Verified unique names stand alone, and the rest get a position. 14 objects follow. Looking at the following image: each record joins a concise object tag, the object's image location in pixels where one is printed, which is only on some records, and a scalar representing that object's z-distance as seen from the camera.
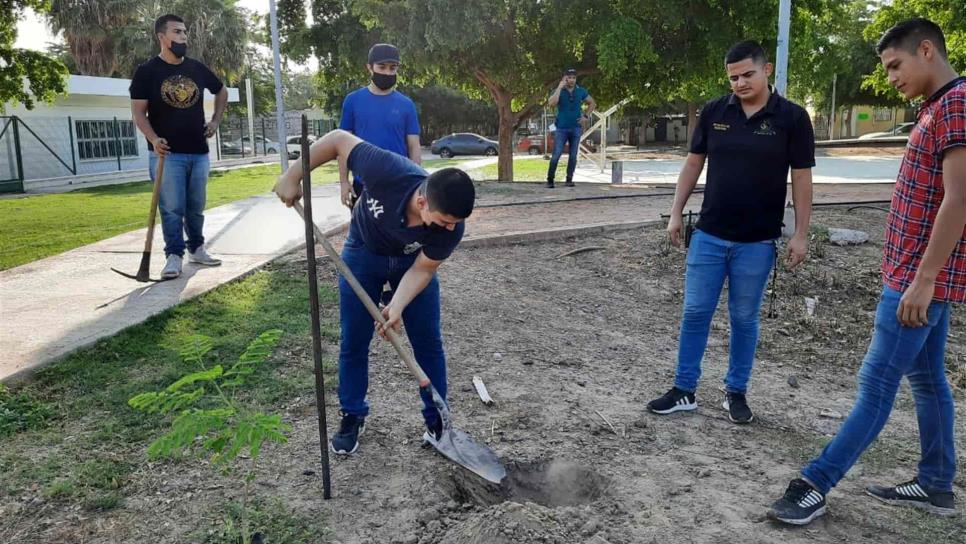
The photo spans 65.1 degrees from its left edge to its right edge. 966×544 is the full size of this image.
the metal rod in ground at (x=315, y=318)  2.85
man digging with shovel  2.73
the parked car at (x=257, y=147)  38.61
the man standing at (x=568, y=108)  11.54
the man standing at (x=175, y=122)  5.80
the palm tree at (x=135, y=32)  32.22
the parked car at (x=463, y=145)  37.38
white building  18.81
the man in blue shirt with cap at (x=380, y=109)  5.44
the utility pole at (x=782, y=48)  8.32
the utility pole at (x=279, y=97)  12.67
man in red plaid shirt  2.51
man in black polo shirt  3.54
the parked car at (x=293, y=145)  33.22
